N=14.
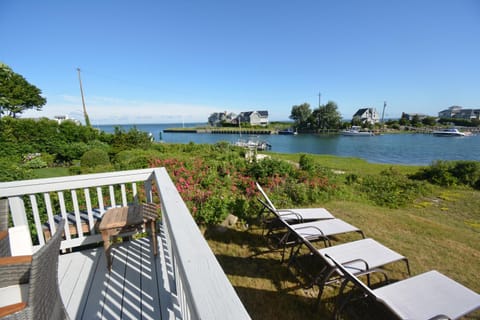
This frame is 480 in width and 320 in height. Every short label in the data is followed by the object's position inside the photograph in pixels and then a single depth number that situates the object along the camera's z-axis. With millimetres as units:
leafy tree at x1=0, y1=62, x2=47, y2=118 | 19123
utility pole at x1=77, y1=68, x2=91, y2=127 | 18172
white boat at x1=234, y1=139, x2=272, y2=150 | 24128
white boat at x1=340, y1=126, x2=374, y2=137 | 40894
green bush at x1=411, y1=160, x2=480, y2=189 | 7645
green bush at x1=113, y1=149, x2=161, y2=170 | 6707
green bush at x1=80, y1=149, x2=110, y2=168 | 9086
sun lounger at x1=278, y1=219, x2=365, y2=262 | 2760
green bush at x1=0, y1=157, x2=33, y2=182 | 4049
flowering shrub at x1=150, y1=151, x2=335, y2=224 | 4020
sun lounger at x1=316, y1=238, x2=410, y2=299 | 2078
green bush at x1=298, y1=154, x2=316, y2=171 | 7926
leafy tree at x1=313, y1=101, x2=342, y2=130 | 45562
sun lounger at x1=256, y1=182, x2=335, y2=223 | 3363
